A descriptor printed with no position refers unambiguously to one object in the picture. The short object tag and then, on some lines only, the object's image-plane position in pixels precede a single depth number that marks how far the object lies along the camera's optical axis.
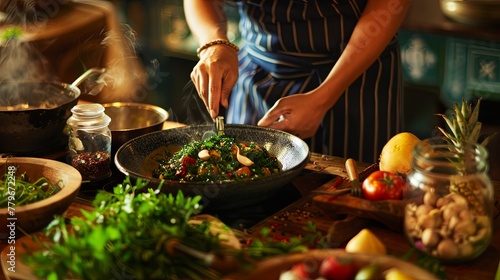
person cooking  2.50
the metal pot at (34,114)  2.22
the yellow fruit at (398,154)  1.95
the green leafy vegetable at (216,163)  1.91
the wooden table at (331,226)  1.56
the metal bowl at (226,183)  1.78
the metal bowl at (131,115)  2.49
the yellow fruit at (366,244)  1.52
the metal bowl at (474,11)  3.87
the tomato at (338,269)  1.25
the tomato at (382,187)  1.75
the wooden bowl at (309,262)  1.26
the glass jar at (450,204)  1.53
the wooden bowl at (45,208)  1.67
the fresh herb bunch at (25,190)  1.77
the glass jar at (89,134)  2.13
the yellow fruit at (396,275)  1.23
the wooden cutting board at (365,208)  1.69
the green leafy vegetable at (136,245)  1.34
